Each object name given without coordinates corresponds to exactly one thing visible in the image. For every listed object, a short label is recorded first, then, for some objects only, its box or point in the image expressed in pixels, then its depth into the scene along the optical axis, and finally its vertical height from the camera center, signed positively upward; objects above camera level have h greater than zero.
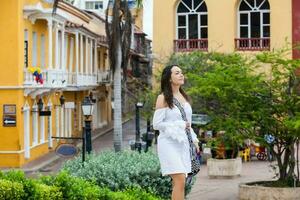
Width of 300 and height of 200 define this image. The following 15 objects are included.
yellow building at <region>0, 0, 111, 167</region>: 31.25 +0.65
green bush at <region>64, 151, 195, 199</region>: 11.70 -1.31
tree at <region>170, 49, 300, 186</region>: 17.11 -0.26
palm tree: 27.88 +1.76
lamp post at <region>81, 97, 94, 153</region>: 19.76 -0.71
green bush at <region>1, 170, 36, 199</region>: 7.29 -0.89
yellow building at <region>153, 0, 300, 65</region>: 39.91 +3.46
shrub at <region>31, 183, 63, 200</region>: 7.29 -1.02
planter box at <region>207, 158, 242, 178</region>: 23.27 -2.44
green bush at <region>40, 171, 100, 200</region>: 7.83 -1.01
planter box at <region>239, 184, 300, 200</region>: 16.58 -2.31
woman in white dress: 7.88 -0.45
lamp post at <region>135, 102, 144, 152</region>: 20.56 -1.42
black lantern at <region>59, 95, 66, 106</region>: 38.30 -0.53
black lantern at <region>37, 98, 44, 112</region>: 34.16 -0.70
